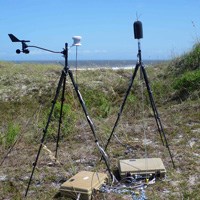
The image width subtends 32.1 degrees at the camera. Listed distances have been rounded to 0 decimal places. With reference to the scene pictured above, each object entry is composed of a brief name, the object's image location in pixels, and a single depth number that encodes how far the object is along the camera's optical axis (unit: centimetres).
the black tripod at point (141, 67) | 446
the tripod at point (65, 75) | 404
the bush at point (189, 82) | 858
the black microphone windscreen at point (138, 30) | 436
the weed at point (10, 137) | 561
